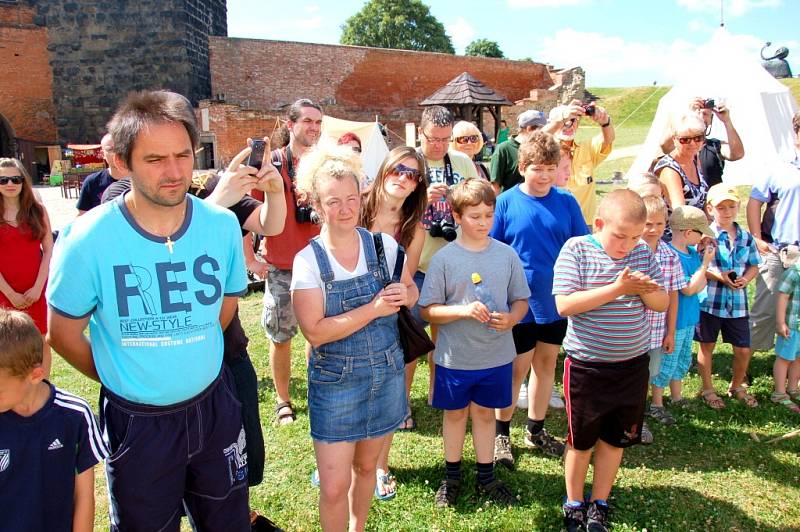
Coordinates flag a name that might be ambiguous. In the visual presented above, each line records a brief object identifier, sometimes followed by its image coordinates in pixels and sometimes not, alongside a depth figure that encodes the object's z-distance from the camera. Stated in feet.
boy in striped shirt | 8.45
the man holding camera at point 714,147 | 15.02
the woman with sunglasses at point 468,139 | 13.84
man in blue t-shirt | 5.75
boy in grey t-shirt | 9.33
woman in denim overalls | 7.38
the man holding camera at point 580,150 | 13.51
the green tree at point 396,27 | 146.10
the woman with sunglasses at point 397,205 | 9.82
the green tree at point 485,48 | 193.57
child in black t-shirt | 5.66
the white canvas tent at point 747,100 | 38.14
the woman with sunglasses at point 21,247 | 11.86
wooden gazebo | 57.62
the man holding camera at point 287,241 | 11.79
